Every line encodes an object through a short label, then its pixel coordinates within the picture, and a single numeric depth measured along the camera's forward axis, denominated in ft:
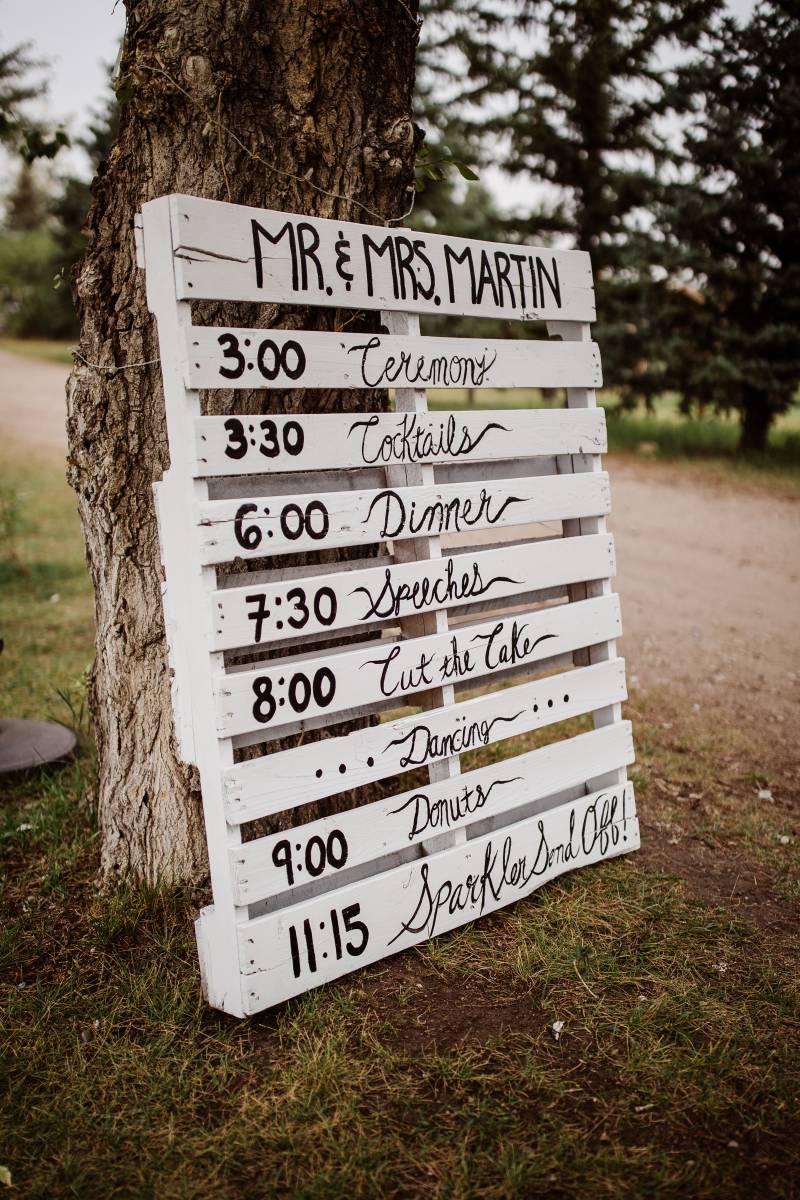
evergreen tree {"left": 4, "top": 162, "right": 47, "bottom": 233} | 163.22
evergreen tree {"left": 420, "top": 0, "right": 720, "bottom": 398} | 43.80
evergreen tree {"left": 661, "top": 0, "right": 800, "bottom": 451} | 39.63
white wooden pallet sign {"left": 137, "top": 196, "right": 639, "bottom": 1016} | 8.07
